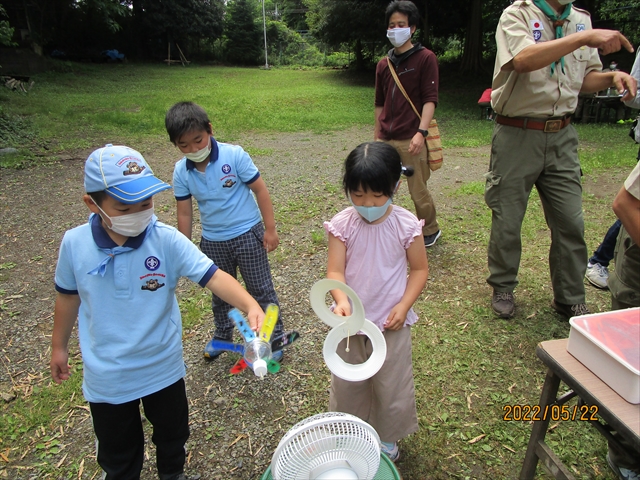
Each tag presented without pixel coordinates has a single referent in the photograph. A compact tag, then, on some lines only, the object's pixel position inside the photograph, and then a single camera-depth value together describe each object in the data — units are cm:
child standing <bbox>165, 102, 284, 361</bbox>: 249
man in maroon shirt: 374
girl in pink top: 188
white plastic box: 134
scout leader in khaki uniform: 267
